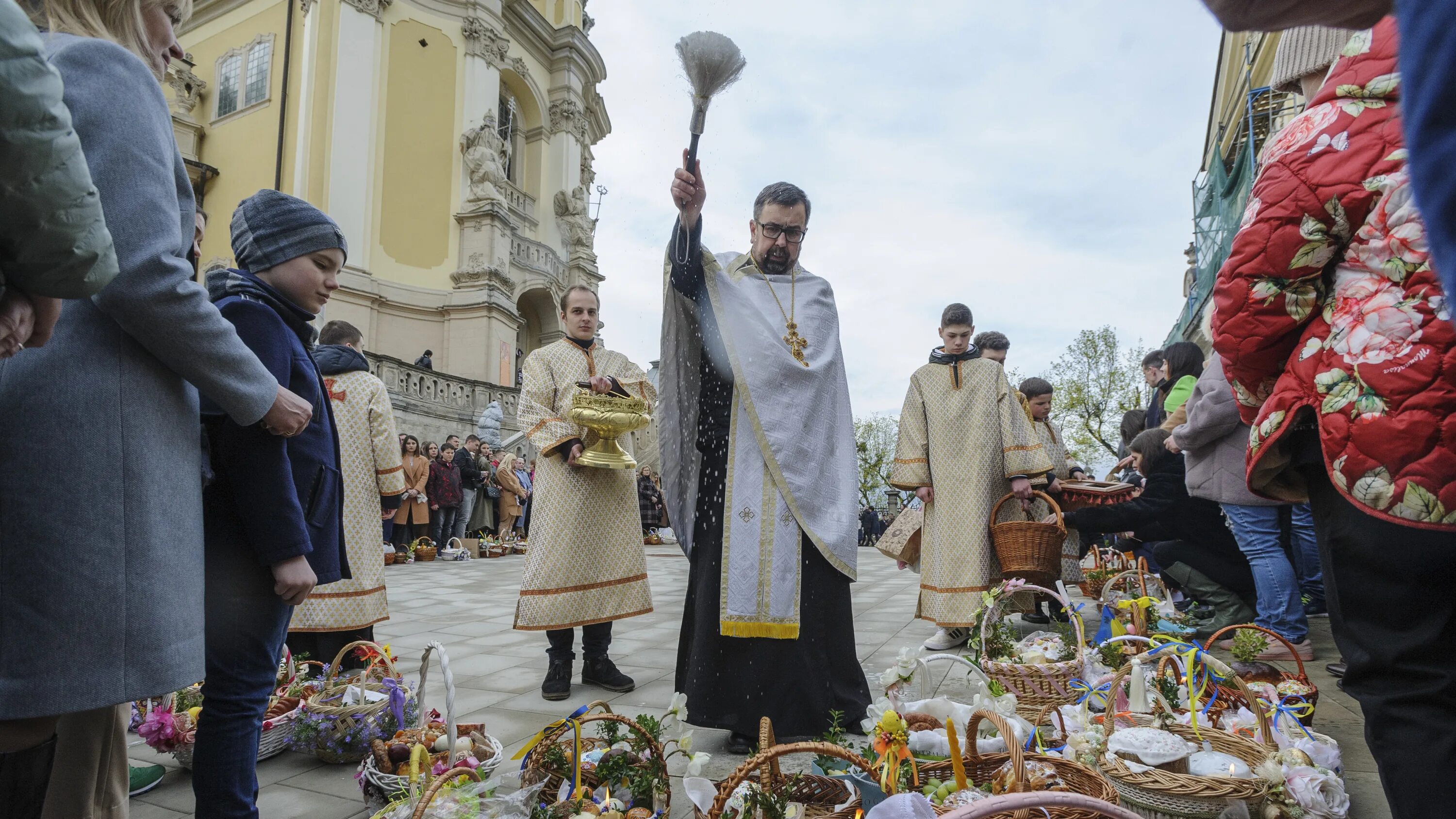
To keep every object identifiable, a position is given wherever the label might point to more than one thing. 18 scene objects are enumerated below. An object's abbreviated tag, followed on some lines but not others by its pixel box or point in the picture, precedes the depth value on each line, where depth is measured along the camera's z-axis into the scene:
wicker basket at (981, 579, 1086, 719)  3.05
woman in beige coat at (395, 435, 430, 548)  11.45
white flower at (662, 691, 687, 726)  2.24
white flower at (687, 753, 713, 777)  1.94
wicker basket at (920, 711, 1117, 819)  1.75
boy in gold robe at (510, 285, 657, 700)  3.94
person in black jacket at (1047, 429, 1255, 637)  4.79
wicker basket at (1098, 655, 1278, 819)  2.09
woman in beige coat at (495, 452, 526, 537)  13.75
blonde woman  1.39
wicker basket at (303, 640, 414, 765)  2.96
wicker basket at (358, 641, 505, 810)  2.42
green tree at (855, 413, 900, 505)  40.72
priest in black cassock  3.03
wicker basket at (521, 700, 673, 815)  2.20
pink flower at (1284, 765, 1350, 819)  2.08
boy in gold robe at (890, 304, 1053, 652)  4.91
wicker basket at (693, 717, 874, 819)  1.73
